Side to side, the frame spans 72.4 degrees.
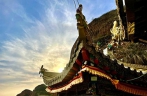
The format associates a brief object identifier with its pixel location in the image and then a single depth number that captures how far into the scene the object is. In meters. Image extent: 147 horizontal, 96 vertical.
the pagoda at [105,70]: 2.61
